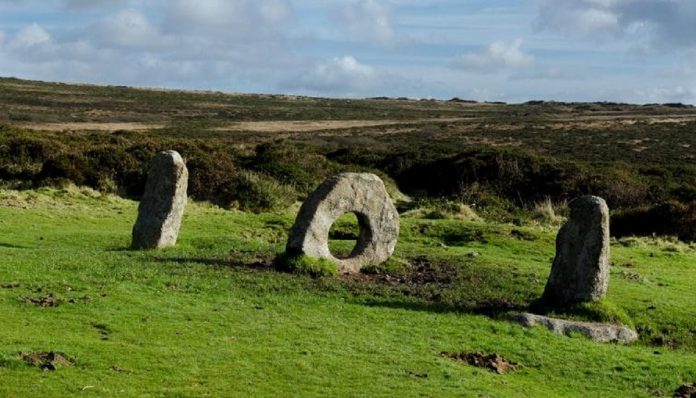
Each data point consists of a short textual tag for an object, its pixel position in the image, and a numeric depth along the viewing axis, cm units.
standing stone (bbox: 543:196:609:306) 1927
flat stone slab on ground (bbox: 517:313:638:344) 1811
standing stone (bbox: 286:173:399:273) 2244
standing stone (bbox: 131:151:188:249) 2586
